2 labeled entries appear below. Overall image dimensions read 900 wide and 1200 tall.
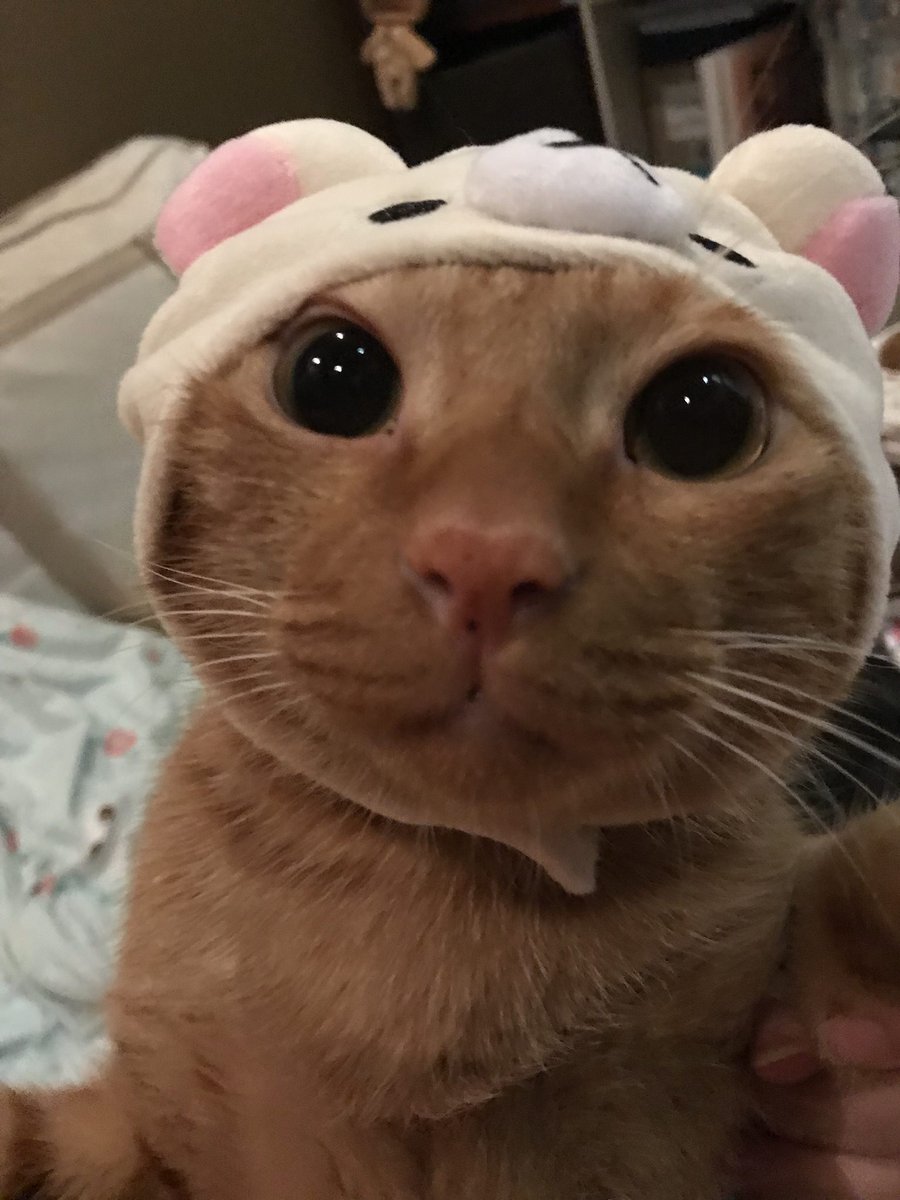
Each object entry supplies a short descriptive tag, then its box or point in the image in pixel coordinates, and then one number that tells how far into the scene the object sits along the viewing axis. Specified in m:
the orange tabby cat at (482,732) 0.11
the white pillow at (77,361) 0.38
